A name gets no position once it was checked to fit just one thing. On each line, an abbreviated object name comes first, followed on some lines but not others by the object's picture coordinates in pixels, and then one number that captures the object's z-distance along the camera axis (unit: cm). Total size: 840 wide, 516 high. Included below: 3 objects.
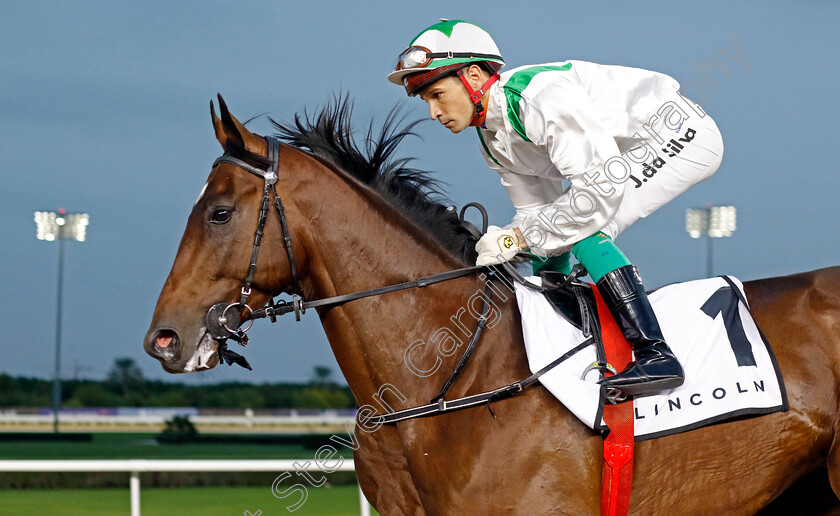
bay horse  461
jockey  477
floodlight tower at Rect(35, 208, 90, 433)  4178
